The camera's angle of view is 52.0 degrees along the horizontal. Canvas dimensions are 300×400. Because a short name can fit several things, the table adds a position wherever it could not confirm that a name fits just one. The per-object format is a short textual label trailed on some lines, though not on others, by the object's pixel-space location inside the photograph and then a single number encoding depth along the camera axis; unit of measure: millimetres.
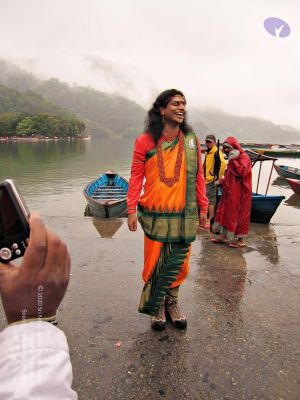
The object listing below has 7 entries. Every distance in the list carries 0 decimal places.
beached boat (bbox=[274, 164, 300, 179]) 19317
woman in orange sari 2867
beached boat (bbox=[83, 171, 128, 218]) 9180
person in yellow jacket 6527
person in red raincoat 5328
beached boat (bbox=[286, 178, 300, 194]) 14412
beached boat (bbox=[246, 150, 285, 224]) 6866
